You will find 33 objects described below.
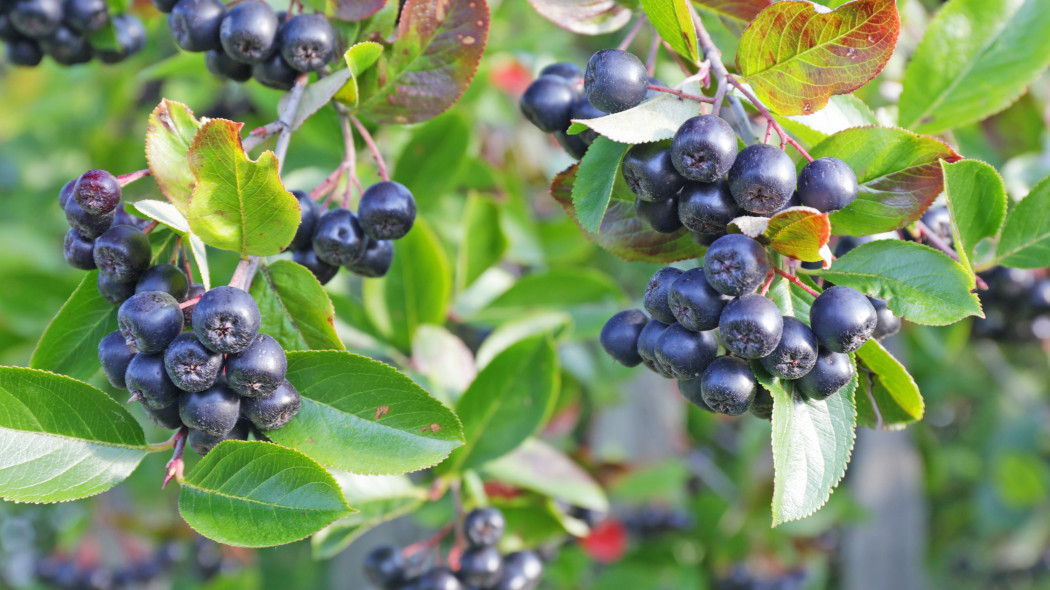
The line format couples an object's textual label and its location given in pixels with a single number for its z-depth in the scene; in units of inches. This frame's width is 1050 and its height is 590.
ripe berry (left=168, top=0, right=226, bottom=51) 21.3
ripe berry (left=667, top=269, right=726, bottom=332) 19.8
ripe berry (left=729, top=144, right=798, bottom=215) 19.5
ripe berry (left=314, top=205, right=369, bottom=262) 20.8
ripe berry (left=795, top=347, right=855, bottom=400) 19.7
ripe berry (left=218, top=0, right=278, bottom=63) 21.1
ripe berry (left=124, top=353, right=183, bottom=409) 19.7
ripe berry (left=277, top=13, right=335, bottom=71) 21.1
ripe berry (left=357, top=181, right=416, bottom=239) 21.0
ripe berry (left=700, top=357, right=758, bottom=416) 19.8
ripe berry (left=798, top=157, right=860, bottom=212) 19.8
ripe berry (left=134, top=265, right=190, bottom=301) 20.1
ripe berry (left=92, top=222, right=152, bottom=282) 20.0
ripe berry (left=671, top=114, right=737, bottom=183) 19.5
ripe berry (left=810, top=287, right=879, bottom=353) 19.5
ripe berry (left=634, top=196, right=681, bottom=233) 20.3
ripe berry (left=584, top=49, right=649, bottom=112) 20.0
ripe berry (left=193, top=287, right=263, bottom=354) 19.4
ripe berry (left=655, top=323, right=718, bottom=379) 20.0
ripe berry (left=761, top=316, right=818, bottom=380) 19.6
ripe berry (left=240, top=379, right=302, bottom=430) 19.9
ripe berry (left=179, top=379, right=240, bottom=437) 19.7
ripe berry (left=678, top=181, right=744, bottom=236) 19.8
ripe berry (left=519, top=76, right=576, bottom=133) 21.6
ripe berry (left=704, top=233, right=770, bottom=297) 19.5
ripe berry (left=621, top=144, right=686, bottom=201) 19.9
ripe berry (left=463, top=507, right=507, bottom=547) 24.1
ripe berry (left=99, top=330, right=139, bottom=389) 20.1
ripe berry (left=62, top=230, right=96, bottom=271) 20.3
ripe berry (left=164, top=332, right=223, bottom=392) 19.6
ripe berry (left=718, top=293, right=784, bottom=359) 19.4
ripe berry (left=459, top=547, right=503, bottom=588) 24.0
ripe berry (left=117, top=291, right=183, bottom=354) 19.6
